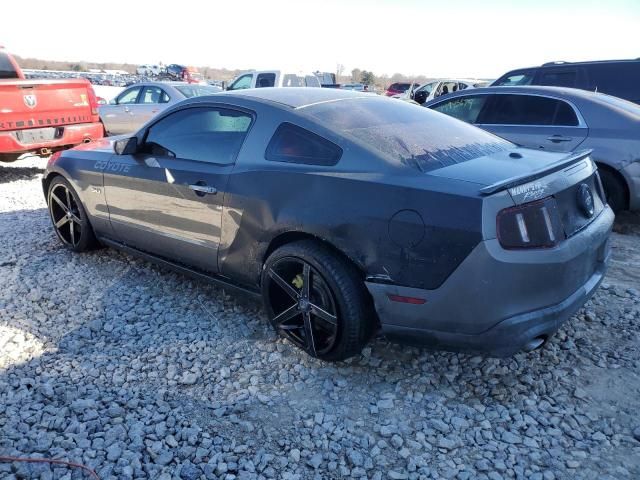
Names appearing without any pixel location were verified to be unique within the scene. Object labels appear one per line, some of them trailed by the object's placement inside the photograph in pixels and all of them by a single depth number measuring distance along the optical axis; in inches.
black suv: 291.4
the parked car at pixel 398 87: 1050.6
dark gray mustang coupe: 90.1
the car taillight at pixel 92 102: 310.8
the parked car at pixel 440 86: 654.2
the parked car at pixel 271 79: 458.3
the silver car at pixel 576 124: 193.8
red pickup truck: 267.0
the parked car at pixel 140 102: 397.7
